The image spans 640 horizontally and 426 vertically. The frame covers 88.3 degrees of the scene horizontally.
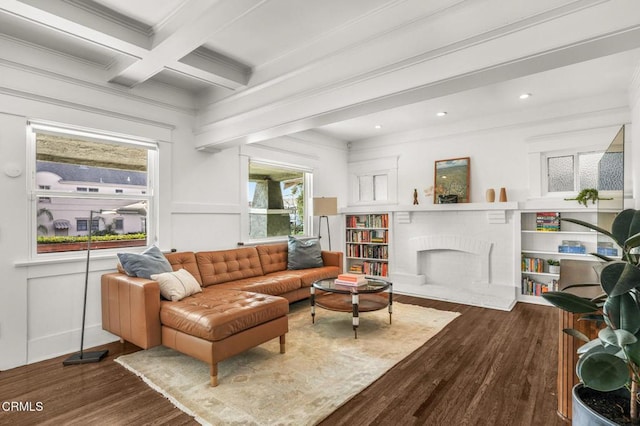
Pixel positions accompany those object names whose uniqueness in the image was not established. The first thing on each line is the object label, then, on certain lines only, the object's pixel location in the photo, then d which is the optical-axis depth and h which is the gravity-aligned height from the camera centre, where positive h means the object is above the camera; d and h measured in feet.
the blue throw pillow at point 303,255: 15.60 -1.98
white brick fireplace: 15.53 -2.12
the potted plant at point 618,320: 3.74 -1.33
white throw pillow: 9.68 -2.17
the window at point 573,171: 14.28 +1.89
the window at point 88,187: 10.10 +0.87
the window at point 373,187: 20.61 +1.67
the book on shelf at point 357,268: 20.49 -3.40
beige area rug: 6.88 -4.08
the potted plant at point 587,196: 13.57 +0.73
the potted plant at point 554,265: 14.70 -2.30
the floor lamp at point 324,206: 17.80 +0.40
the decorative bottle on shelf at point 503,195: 15.84 +0.90
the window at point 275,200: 16.57 +0.71
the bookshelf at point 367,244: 19.75 -1.89
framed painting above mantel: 17.25 +1.76
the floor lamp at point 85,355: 9.34 -4.17
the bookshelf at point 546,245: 14.30 -1.40
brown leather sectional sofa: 8.02 -2.73
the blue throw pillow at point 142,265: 9.89 -1.58
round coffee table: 11.07 -3.23
